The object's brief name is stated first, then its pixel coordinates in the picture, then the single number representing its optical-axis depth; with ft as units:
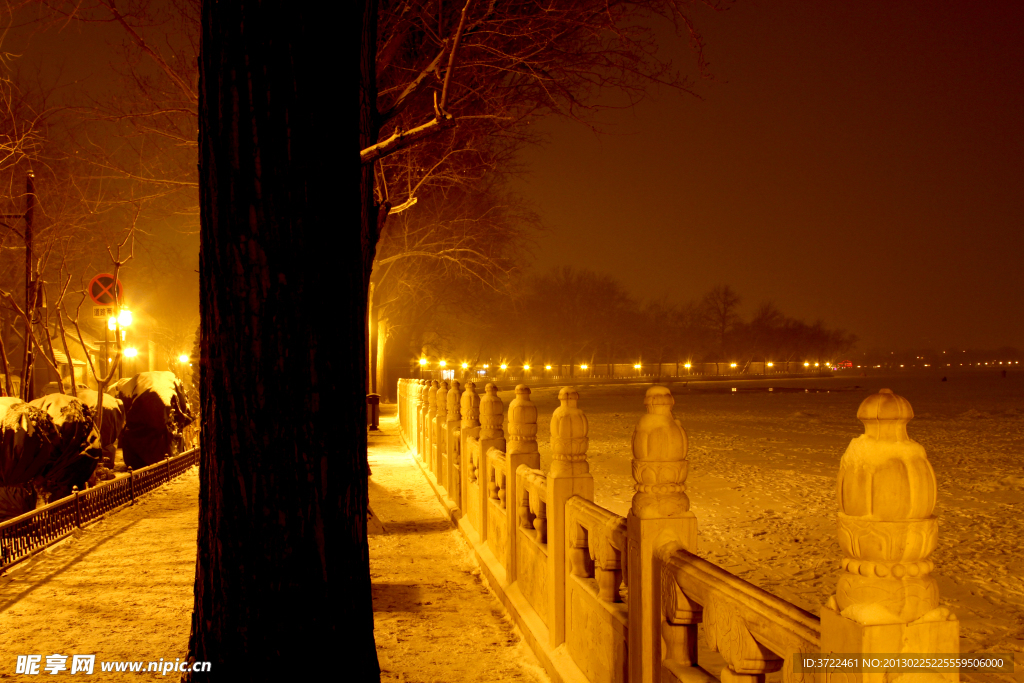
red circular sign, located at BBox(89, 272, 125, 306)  42.19
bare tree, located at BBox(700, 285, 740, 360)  348.38
